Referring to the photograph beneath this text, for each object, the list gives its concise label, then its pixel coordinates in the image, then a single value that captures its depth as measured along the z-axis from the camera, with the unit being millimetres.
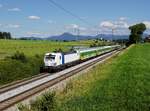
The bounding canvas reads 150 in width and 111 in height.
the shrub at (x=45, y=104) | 17125
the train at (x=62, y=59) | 47312
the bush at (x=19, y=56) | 42594
